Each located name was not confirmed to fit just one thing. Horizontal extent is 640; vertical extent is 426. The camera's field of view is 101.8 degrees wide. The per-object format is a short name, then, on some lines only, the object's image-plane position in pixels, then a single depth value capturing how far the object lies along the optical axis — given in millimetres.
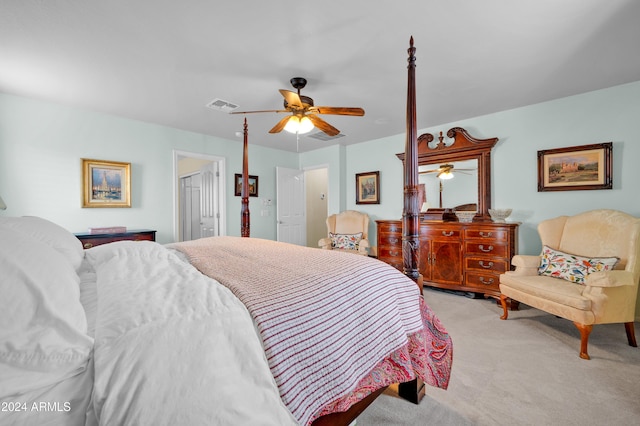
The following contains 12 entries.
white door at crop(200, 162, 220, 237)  4801
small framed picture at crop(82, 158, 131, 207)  3461
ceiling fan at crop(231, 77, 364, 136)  2514
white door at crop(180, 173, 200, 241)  5496
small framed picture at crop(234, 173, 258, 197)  4988
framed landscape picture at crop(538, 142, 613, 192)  2945
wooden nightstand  3154
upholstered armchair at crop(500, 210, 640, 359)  2150
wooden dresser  3270
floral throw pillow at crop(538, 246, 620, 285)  2414
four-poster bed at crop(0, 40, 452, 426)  561
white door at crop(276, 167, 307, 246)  5488
